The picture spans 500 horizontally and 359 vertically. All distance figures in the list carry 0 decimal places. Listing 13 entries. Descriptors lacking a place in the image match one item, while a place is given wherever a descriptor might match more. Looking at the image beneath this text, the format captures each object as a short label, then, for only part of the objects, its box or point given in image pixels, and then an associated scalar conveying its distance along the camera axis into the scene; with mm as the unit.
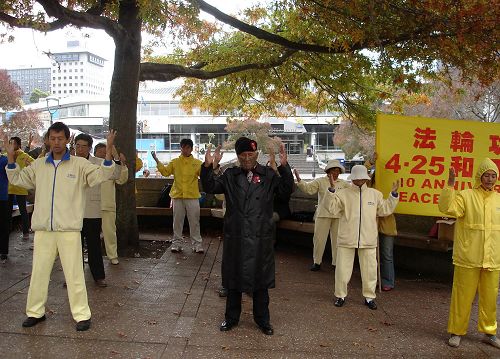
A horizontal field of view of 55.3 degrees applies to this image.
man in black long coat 4391
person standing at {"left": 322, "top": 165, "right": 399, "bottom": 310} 5516
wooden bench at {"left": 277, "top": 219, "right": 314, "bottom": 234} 8109
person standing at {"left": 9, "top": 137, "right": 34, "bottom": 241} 7223
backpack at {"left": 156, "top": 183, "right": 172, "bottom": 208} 10430
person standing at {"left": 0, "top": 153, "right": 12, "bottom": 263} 6843
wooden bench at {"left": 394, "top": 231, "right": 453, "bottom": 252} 6691
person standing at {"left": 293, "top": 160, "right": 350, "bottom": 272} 7078
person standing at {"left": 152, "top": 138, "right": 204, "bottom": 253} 7742
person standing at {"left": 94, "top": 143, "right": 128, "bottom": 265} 6914
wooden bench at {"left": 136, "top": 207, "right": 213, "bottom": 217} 9961
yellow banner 6184
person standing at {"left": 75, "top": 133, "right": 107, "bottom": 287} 5694
